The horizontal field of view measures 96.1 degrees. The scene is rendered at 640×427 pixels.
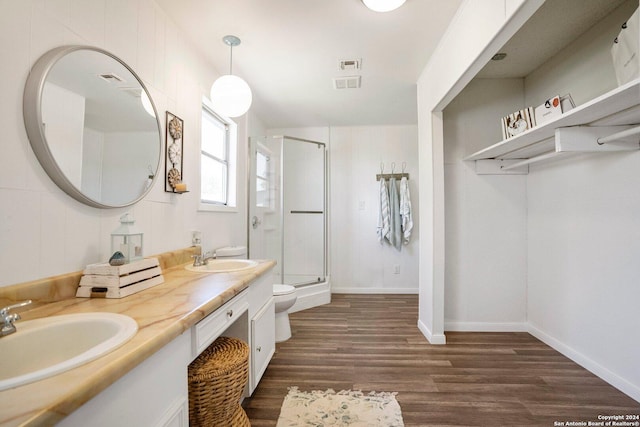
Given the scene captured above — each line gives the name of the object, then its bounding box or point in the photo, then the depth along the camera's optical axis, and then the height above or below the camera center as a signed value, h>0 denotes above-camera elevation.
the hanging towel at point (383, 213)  3.93 +0.13
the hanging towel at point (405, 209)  3.85 +0.18
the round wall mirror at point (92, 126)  1.05 +0.42
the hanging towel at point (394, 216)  3.92 +0.09
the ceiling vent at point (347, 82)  2.67 +1.35
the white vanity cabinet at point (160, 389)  0.63 -0.44
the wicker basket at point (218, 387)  1.14 -0.68
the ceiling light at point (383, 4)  1.66 +1.27
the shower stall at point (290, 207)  3.41 +0.20
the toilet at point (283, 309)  2.44 -0.75
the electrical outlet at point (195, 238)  2.08 -0.11
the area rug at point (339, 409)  1.52 -1.05
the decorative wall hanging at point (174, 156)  1.79 +0.43
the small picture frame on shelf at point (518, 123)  1.99 +0.72
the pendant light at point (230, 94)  1.98 +0.89
